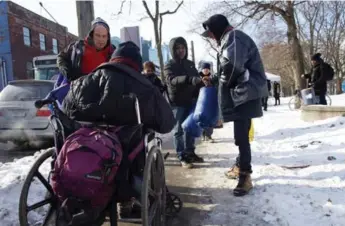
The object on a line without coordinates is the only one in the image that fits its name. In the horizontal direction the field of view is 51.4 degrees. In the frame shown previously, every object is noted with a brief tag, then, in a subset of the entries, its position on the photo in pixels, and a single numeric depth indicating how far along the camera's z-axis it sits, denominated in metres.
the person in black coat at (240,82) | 3.75
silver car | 7.25
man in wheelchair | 2.62
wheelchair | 2.48
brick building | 27.80
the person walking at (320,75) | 9.29
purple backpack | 2.24
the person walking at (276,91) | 26.74
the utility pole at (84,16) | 6.47
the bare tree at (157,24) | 18.64
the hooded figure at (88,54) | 3.92
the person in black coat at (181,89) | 5.17
